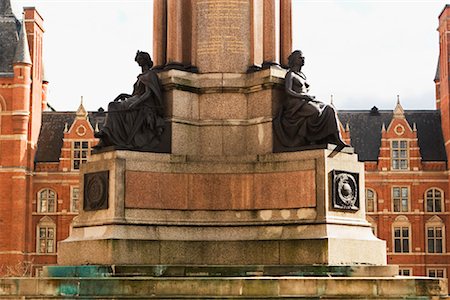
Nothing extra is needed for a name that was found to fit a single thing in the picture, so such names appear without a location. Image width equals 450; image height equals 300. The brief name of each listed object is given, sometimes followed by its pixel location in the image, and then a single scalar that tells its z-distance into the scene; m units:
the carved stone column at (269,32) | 16.72
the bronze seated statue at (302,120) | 15.30
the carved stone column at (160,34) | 17.19
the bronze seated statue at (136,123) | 15.52
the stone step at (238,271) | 13.70
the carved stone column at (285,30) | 17.25
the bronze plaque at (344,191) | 14.86
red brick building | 60.28
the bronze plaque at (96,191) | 15.13
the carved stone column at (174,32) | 16.78
